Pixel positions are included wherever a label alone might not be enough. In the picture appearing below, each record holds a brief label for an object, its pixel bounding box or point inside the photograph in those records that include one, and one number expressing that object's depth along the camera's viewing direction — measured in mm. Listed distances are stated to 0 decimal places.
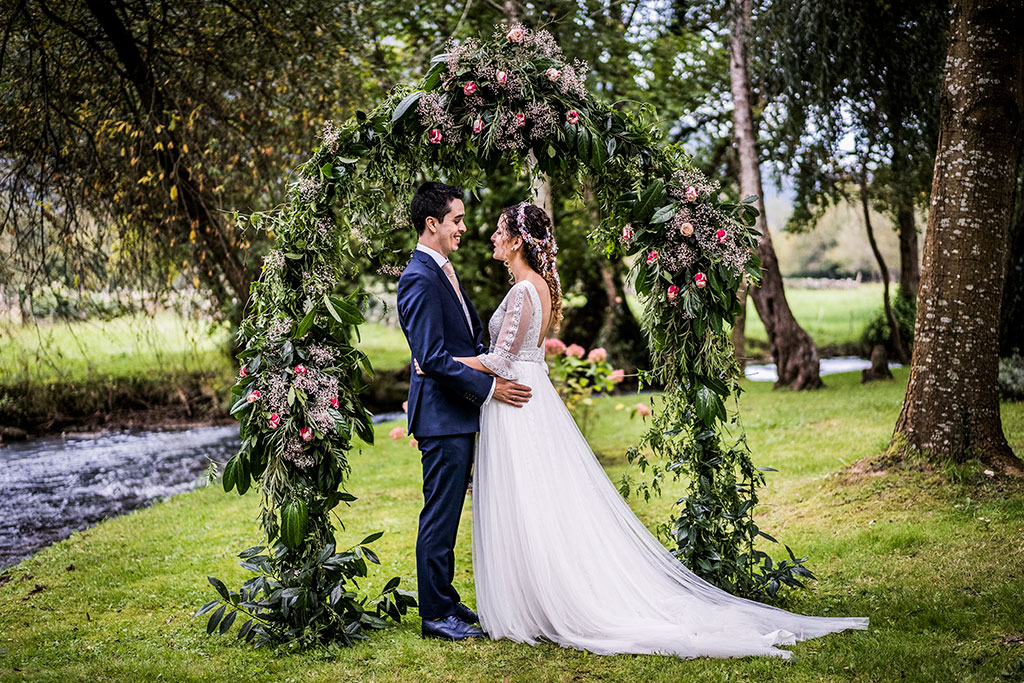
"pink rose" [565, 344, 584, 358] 8242
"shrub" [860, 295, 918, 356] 17328
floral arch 4125
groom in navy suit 4062
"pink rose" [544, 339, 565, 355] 7781
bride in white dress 3922
